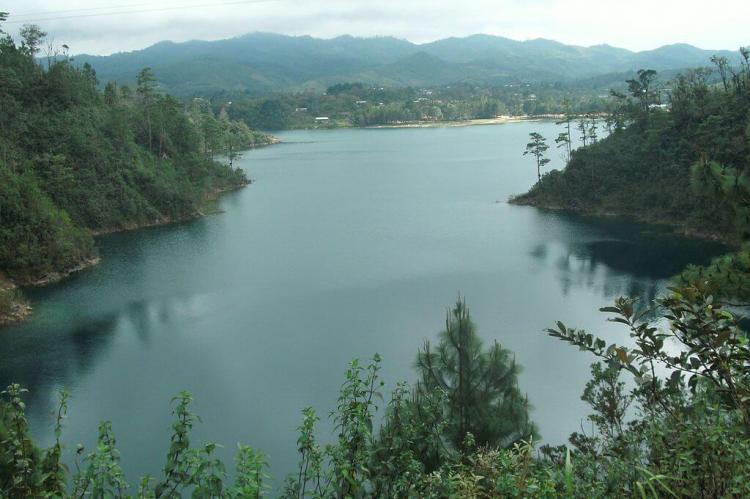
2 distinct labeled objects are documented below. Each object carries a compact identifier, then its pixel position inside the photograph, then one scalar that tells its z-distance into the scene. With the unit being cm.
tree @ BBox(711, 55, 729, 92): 2590
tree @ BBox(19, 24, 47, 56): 3016
